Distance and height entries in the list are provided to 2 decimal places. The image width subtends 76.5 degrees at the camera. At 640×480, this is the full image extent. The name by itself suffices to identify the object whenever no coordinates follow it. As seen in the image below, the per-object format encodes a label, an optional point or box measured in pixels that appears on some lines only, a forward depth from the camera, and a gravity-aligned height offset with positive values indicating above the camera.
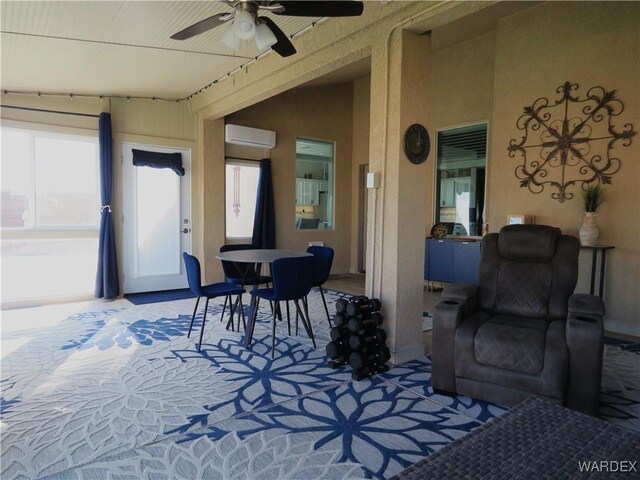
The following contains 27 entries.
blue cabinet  5.56 -0.64
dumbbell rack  3.09 -0.95
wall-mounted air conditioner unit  6.25 +1.20
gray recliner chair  2.34 -0.72
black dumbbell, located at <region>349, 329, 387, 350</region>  3.08 -0.96
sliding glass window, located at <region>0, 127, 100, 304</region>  4.97 -0.06
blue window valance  5.75 +0.75
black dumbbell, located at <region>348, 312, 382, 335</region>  3.09 -0.84
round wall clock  3.24 +0.58
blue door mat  5.52 -1.20
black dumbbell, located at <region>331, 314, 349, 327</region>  3.19 -0.83
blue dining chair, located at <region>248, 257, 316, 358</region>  3.39 -0.59
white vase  4.23 -0.13
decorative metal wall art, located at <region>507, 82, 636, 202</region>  4.28 +0.86
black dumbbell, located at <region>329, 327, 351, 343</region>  3.19 -0.94
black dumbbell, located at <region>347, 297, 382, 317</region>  3.14 -0.72
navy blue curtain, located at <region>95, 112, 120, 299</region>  5.41 -0.15
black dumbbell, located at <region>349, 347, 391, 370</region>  3.01 -1.09
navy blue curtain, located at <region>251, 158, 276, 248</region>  6.64 +0.00
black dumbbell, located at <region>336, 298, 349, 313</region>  3.21 -0.73
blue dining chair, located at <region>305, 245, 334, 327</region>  4.37 -0.56
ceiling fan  2.48 +1.26
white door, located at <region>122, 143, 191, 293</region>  5.82 -0.18
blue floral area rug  2.00 -1.22
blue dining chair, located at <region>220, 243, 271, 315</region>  4.32 -0.67
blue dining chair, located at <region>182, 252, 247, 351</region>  3.64 -0.72
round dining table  3.70 -0.43
